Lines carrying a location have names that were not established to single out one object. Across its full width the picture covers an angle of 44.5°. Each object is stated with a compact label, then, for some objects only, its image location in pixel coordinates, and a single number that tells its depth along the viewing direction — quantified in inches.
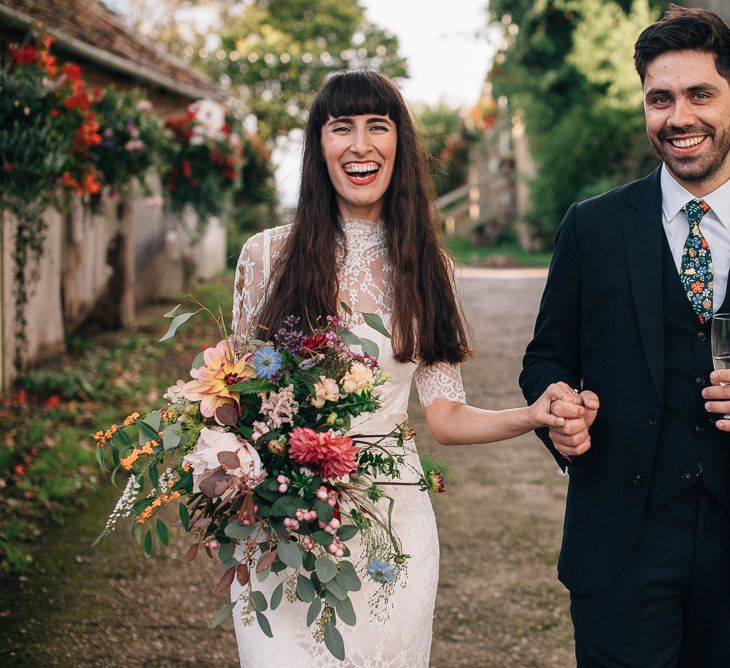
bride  100.0
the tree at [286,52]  959.0
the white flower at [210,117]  450.3
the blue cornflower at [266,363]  79.0
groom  93.8
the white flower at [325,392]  79.0
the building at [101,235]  321.7
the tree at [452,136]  1181.1
